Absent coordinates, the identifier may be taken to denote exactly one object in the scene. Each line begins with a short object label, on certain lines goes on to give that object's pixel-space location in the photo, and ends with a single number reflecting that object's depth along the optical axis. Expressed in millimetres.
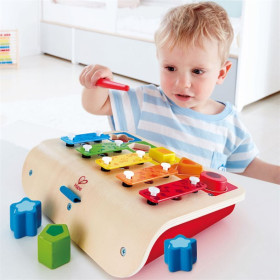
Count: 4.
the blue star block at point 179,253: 414
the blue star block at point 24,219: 462
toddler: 731
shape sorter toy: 410
